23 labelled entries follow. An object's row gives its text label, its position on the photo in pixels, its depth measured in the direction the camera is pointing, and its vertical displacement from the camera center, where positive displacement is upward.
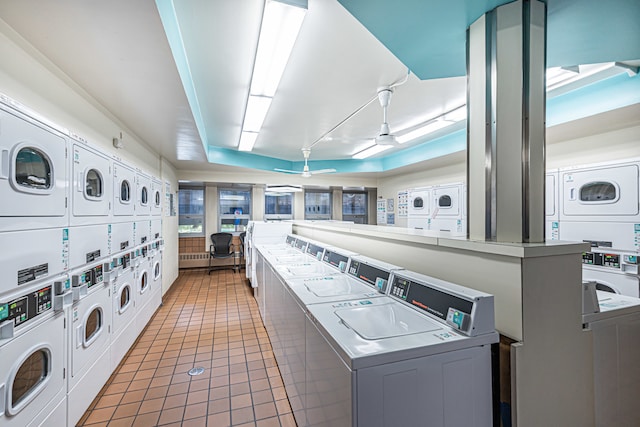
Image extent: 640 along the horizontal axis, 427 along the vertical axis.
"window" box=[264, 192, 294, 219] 7.93 +0.27
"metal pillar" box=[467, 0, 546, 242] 1.45 +0.49
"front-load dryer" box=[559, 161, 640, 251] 2.63 +0.09
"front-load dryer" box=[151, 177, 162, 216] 3.73 +0.26
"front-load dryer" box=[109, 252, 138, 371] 2.49 -0.92
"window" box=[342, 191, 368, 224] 8.80 +0.23
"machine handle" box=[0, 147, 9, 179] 1.23 +0.23
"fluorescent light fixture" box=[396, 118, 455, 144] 4.02 +1.33
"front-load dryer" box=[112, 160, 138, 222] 2.49 +0.23
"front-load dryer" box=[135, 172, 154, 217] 3.13 +0.24
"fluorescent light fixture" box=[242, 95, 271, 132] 3.06 +1.26
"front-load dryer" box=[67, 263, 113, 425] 1.81 -0.90
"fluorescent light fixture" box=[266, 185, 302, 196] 7.21 +0.69
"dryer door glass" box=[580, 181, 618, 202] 2.79 +0.22
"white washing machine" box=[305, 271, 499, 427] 1.01 -0.59
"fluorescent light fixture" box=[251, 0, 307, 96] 1.71 +1.26
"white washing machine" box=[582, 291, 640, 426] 1.42 -0.78
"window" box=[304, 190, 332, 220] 8.32 +0.31
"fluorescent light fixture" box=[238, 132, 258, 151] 4.38 +1.27
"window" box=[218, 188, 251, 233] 7.41 +0.15
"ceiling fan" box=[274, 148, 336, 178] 5.38 +1.20
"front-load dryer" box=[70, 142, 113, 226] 1.82 +0.21
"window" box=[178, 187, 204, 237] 7.08 +0.09
